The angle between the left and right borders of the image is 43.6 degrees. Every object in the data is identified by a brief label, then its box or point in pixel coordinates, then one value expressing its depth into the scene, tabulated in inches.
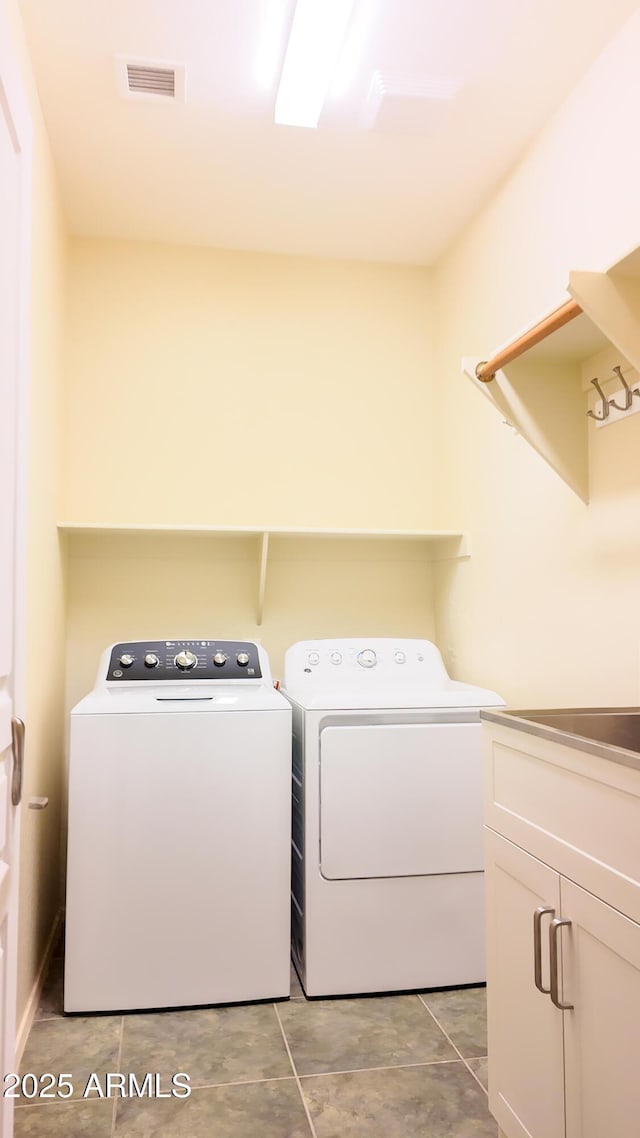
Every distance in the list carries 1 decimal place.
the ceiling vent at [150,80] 86.2
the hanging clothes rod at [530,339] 68.6
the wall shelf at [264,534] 112.7
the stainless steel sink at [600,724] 69.2
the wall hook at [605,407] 77.5
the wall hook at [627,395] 74.9
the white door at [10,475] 48.4
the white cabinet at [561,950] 47.4
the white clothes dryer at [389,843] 93.5
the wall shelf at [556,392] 81.7
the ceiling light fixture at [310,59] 76.3
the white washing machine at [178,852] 89.4
